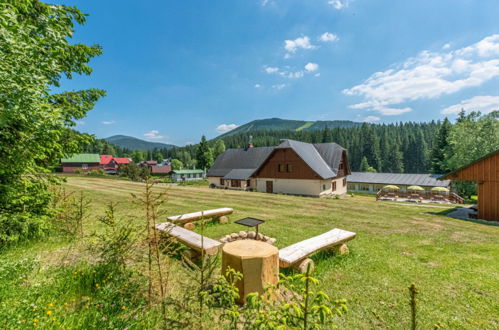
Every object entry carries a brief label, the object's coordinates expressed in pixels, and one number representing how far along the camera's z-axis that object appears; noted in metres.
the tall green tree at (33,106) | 4.25
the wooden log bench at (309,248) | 4.63
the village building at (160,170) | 77.74
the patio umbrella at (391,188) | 36.43
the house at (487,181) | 13.15
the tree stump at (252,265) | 3.73
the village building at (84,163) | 74.75
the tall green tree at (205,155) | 67.50
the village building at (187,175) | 64.12
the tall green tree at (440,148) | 48.96
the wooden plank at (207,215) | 8.38
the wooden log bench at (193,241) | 4.64
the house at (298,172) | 26.45
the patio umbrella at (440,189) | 33.27
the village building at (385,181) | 41.00
